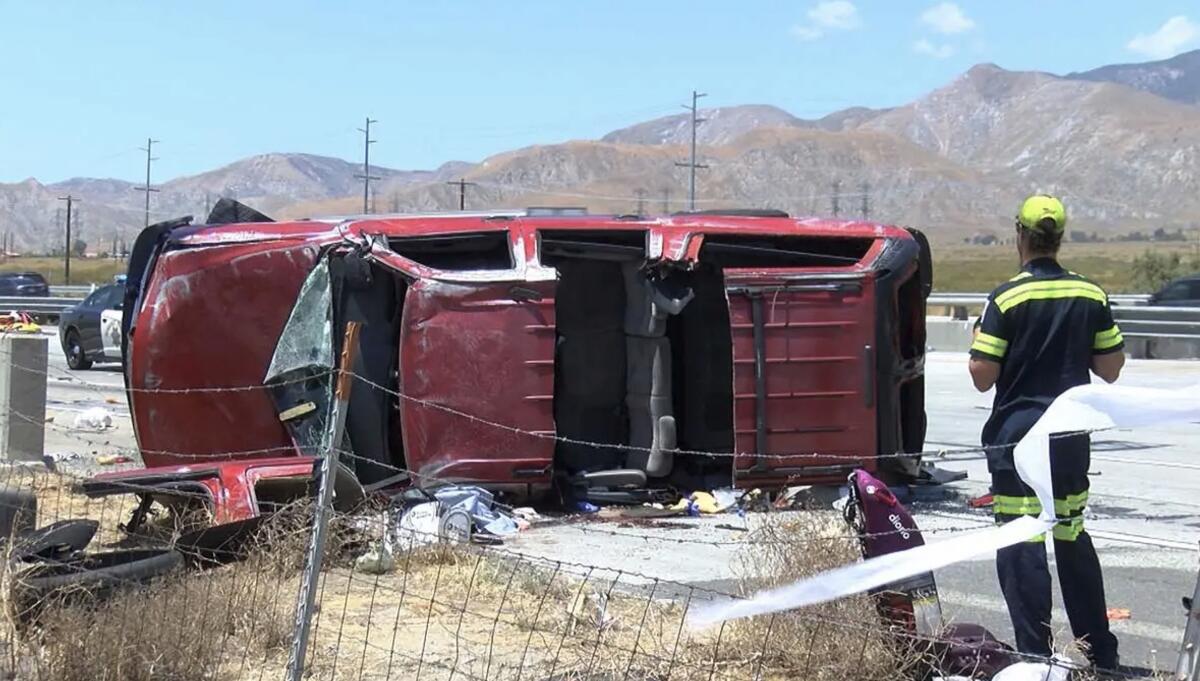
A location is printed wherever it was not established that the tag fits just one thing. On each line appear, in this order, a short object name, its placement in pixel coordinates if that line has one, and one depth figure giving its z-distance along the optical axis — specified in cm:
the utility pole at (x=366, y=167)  8244
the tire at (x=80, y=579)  545
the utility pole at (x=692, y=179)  7619
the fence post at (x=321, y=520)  458
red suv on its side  892
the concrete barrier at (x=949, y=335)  2811
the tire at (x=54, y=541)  589
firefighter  522
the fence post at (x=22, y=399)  1057
